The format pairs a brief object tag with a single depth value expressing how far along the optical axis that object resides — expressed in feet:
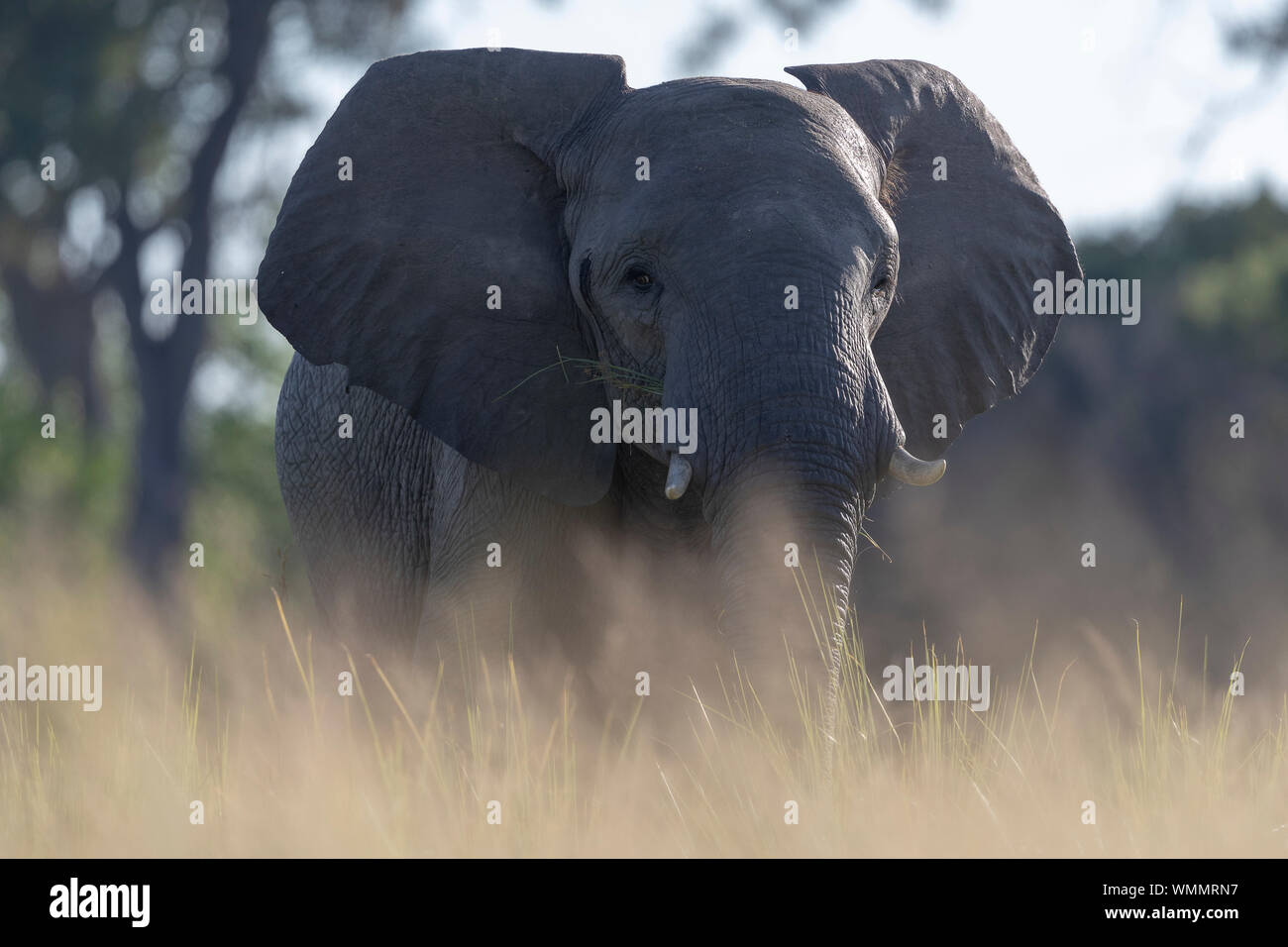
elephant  27.94
